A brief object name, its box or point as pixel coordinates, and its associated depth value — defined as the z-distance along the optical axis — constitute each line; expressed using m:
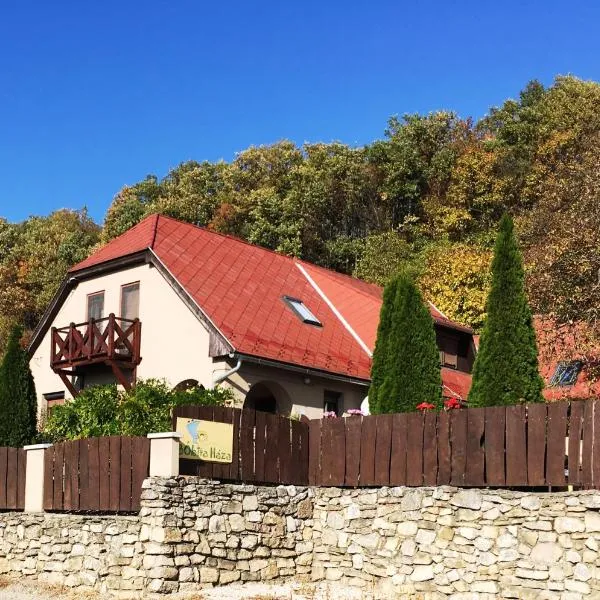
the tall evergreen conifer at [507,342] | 15.76
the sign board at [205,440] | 13.05
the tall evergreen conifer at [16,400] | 18.89
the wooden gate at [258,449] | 13.30
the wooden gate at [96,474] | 13.38
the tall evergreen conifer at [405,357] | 17.31
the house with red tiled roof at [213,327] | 20.09
